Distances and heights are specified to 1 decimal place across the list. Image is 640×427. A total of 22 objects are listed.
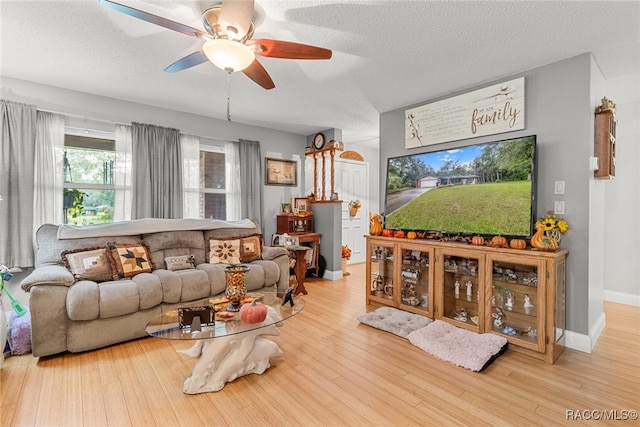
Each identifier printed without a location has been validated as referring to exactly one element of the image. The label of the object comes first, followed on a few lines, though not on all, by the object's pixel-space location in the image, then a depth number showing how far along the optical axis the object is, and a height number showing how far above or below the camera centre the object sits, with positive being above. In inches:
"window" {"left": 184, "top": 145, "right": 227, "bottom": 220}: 167.9 +15.6
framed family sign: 113.4 +41.5
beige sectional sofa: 94.3 -25.1
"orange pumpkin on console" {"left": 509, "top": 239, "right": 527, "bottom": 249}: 100.4 -10.4
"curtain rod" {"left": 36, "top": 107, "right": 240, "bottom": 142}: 128.1 +43.0
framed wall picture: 197.5 +27.3
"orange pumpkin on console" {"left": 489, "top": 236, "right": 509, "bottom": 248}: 105.3 -10.2
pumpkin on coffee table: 80.5 -27.9
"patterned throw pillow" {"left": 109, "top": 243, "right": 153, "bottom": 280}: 117.2 -20.1
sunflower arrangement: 99.1 -3.5
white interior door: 237.0 +12.2
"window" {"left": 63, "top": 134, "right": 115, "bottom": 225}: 136.5 +14.4
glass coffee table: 76.8 -35.6
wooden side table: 166.1 -28.6
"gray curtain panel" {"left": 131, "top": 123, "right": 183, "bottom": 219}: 148.2 +19.8
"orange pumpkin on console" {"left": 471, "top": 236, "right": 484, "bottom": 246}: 110.8 -10.4
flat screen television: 105.5 +9.5
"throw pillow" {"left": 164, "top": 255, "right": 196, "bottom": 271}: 132.7 -23.3
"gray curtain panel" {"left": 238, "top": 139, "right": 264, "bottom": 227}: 183.6 +20.1
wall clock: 198.8 +47.7
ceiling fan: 62.4 +41.7
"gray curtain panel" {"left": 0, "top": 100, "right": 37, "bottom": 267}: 118.0 +11.3
